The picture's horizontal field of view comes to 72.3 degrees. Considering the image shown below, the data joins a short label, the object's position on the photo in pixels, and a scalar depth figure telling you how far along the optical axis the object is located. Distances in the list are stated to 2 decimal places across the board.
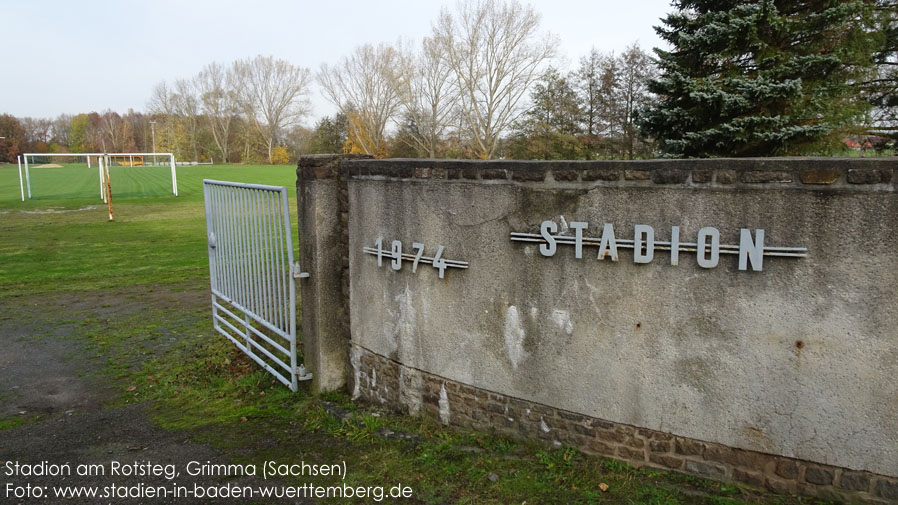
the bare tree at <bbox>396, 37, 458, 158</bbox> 44.31
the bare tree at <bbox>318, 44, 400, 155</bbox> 49.53
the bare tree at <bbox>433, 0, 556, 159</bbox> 40.38
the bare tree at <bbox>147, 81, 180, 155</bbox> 76.86
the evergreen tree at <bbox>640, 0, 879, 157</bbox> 11.93
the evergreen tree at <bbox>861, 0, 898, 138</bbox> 14.49
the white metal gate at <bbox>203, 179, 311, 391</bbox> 6.03
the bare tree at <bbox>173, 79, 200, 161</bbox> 76.44
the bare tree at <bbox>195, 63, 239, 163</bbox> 75.88
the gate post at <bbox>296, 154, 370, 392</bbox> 5.67
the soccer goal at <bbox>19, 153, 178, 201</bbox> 33.91
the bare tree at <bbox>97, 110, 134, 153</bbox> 87.10
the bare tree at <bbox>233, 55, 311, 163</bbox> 73.81
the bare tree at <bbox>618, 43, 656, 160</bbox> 28.55
